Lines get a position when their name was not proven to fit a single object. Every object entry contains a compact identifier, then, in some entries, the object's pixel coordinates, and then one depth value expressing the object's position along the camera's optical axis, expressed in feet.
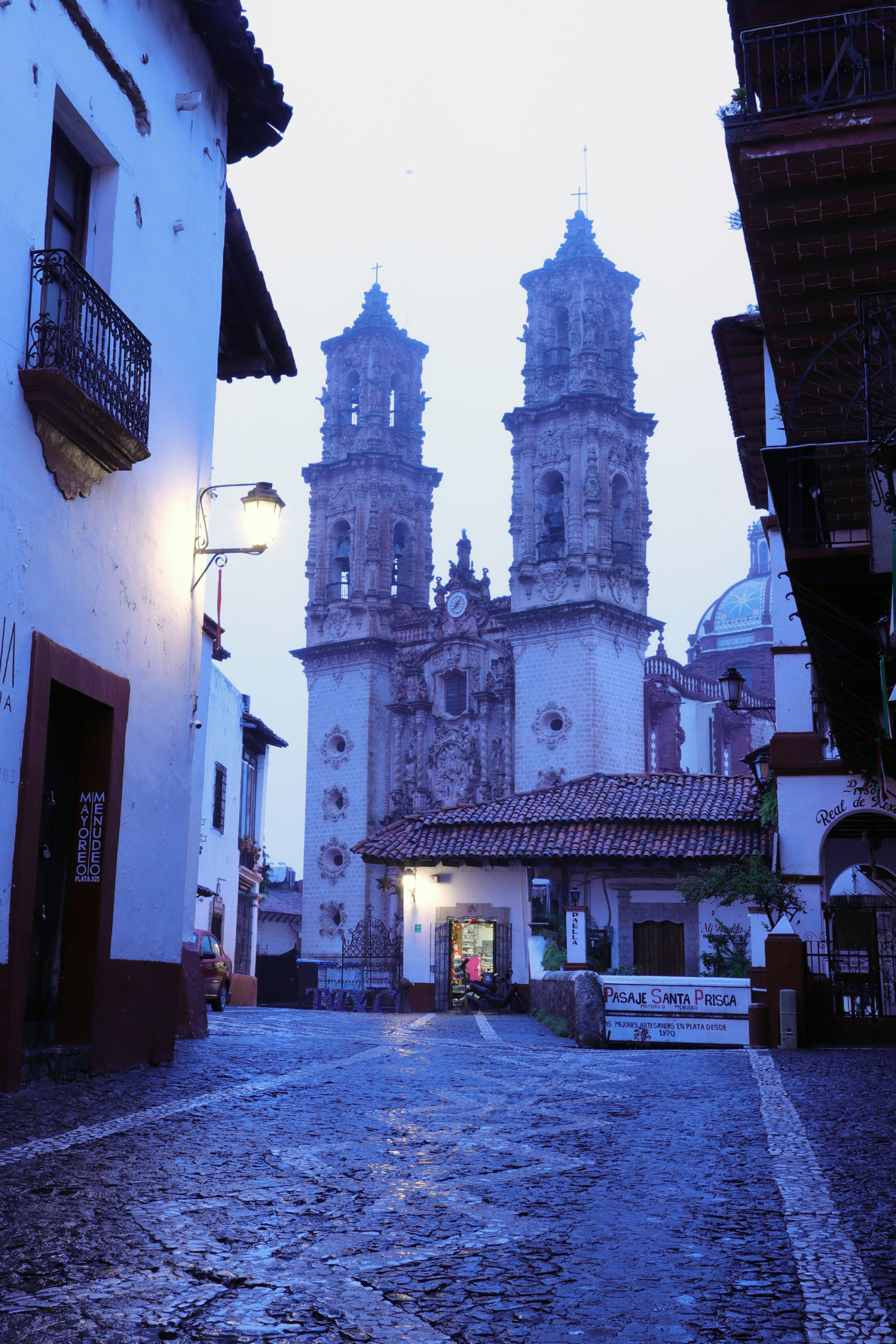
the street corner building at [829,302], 29.96
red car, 67.36
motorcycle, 94.94
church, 145.28
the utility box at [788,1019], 50.62
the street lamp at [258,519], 36.63
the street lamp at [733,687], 68.03
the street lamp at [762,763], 68.90
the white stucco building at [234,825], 94.79
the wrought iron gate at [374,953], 145.48
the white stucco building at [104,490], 25.75
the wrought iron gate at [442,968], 103.24
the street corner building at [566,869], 92.99
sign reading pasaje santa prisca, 56.95
